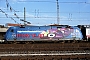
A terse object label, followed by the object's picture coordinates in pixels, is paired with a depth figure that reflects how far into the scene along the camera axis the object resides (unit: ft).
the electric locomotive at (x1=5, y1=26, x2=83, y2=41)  98.07
